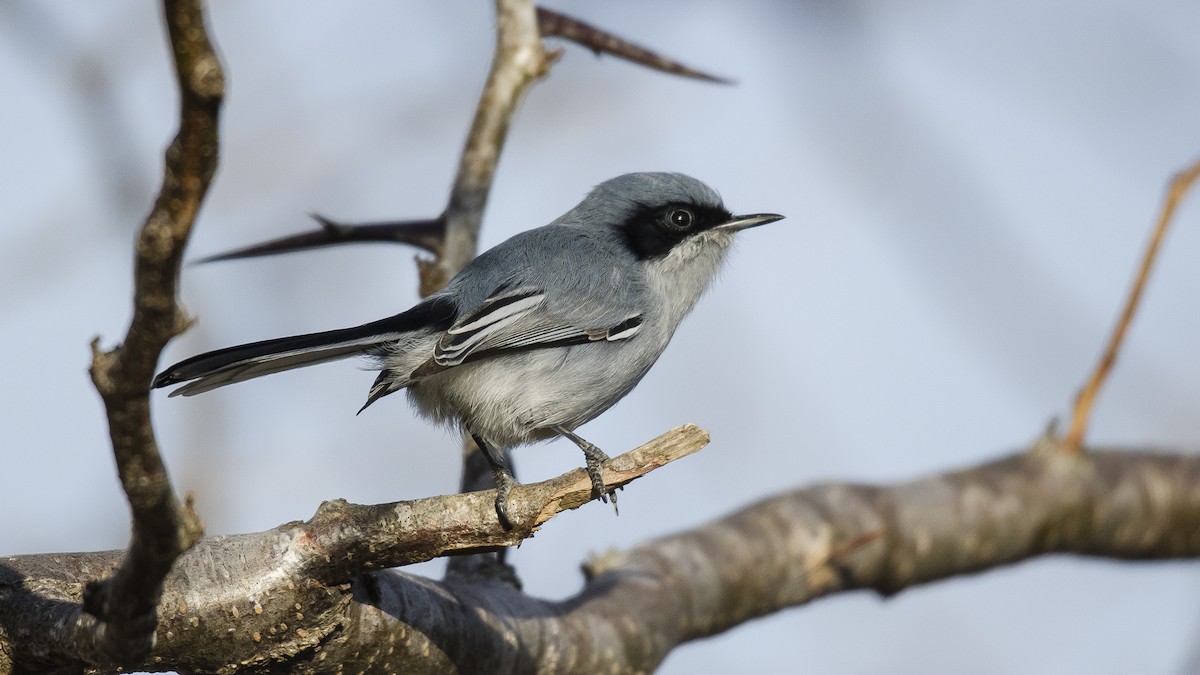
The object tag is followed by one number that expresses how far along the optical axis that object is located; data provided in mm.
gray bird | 6348
